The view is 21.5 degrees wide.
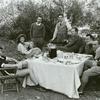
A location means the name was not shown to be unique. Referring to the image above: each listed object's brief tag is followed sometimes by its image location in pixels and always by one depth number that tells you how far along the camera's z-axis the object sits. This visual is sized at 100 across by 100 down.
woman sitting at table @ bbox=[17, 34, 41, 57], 6.91
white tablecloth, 5.43
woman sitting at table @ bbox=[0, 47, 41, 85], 5.95
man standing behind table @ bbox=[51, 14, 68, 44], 9.98
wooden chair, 5.81
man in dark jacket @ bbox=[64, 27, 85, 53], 8.03
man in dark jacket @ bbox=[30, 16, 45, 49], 9.71
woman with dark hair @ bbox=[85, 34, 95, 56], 7.61
